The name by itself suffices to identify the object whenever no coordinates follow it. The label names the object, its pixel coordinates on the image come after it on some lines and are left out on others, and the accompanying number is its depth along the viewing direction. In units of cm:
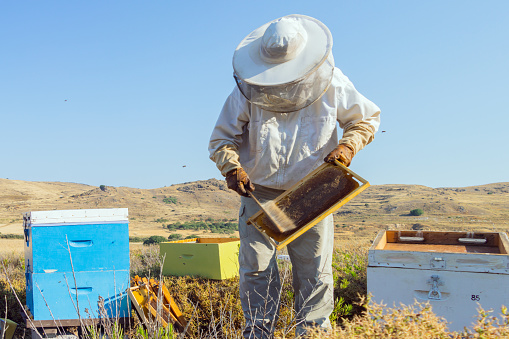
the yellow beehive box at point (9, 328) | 471
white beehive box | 355
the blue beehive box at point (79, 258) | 461
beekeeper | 354
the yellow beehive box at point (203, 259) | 628
